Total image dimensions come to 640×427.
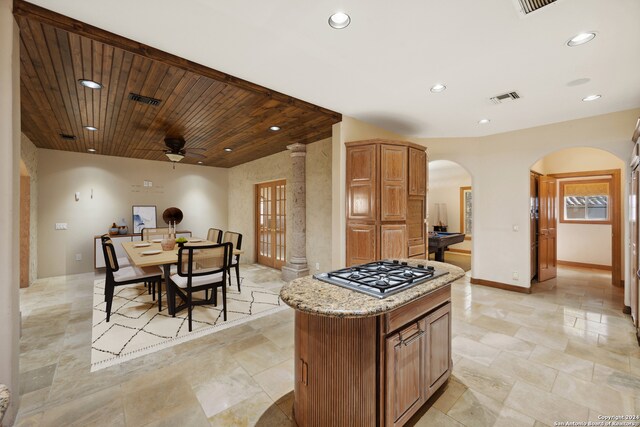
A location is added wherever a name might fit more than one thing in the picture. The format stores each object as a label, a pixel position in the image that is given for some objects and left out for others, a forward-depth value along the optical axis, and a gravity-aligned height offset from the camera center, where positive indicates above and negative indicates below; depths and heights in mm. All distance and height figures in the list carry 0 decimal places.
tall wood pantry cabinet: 3600 +216
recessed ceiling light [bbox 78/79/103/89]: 2682 +1318
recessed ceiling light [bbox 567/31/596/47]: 2035 +1335
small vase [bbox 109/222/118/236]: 6001 -323
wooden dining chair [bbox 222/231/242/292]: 4380 -455
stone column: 5141 -25
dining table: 3090 -522
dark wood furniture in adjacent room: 5988 -656
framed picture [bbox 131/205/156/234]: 6465 -61
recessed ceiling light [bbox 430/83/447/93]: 2906 +1371
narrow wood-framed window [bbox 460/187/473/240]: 8664 +93
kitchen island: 1382 -770
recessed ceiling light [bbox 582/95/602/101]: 3121 +1338
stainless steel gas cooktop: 1532 -422
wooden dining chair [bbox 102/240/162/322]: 3228 -764
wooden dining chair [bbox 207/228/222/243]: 4723 -403
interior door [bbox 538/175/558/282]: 4895 -330
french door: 6102 -215
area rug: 2649 -1292
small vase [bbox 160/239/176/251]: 3975 -441
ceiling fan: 4598 +1209
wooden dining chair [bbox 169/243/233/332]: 3045 -662
